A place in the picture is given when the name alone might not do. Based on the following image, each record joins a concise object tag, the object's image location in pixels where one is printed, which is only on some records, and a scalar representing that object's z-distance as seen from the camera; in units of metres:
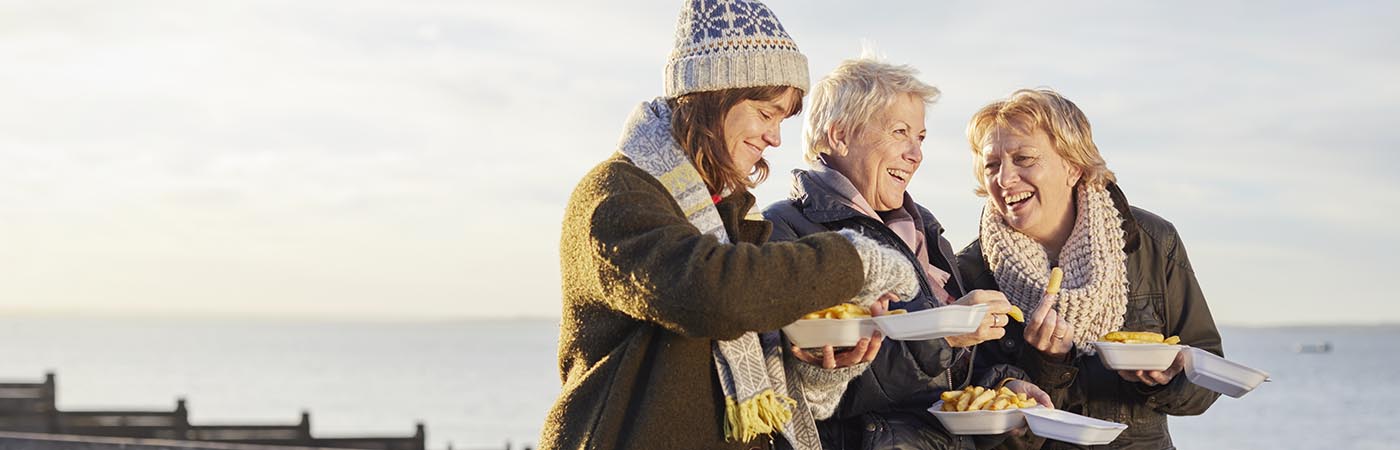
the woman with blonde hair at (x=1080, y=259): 4.27
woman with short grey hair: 3.81
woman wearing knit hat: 2.87
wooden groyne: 17.64
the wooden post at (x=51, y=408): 17.75
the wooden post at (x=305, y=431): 18.05
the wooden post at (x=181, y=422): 17.38
